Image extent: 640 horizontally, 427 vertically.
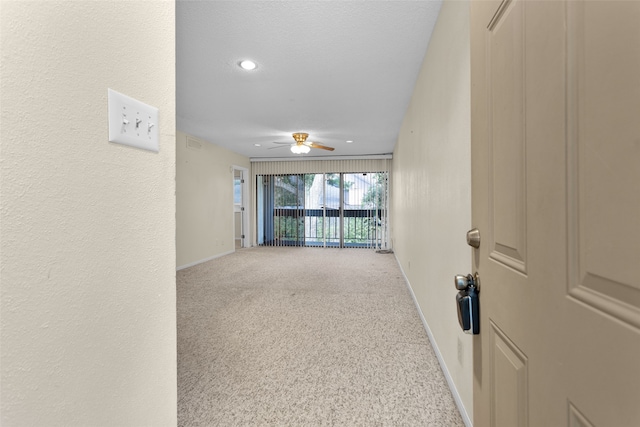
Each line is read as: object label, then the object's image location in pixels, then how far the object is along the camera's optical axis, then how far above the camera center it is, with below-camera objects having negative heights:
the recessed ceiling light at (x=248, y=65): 2.45 +1.32
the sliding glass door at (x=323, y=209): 7.25 +0.02
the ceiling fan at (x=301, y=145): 4.64 +1.13
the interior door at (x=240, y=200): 7.29 +0.28
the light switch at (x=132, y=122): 0.68 +0.24
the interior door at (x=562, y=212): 0.32 -0.01
